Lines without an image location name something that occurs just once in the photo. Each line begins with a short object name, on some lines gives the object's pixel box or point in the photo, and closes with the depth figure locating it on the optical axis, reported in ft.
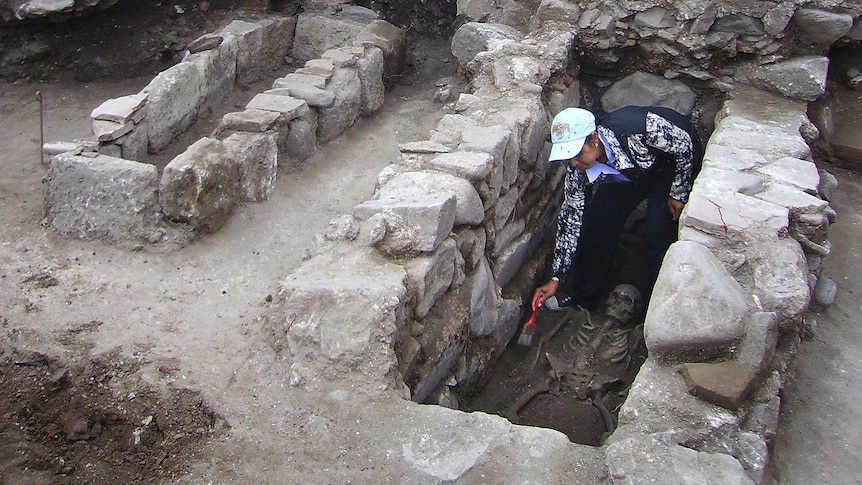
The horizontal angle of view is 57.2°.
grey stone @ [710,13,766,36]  17.17
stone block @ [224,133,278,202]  14.56
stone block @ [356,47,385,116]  18.15
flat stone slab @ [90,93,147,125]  14.60
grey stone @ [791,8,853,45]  16.70
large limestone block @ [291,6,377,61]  20.79
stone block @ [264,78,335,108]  16.47
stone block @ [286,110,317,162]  15.94
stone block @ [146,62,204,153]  15.47
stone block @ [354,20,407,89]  19.53
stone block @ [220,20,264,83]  18.75
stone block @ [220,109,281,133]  14.99
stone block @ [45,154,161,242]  13.33
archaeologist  14.82
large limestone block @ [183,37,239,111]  17.11
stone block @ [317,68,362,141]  16.81
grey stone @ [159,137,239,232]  13.30
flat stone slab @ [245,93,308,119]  15.59
